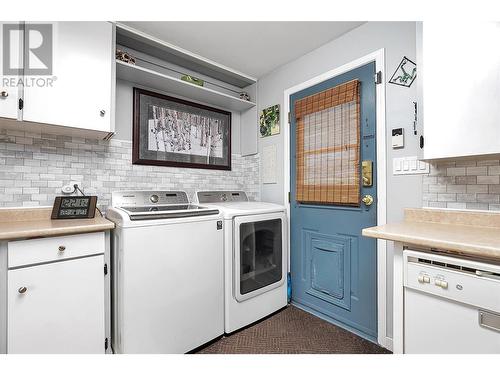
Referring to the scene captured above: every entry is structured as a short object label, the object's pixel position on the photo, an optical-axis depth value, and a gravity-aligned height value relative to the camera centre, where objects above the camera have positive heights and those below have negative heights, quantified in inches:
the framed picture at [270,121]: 96.4 +28.3
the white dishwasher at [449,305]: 32.5 -17.5
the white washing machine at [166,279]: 54.0 -22.8
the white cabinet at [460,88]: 41.2 +18.6
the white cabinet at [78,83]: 54.2 +25.8
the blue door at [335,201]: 69.6 -4.1
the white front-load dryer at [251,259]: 70.4 -23.3
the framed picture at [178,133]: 82.6 +21.3
